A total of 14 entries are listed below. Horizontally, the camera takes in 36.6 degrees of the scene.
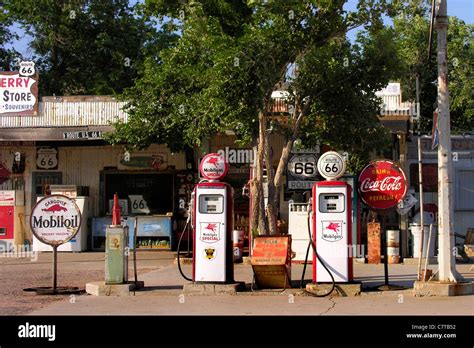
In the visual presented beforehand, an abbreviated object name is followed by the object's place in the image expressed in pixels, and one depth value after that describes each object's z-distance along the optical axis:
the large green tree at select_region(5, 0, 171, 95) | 30.59
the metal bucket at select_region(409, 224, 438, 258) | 17.95
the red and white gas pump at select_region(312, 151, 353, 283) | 12.05
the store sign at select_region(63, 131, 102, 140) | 20.08
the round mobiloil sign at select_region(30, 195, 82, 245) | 12.87
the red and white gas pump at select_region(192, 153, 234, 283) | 12.50
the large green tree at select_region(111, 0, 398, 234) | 13.83
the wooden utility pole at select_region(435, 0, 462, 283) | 11.88
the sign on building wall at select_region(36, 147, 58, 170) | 22.42
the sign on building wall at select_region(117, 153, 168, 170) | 22.16
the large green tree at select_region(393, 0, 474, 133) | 25.25
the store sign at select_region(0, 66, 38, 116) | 21.34
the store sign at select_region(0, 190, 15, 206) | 22.03
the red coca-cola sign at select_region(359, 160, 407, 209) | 12.70
